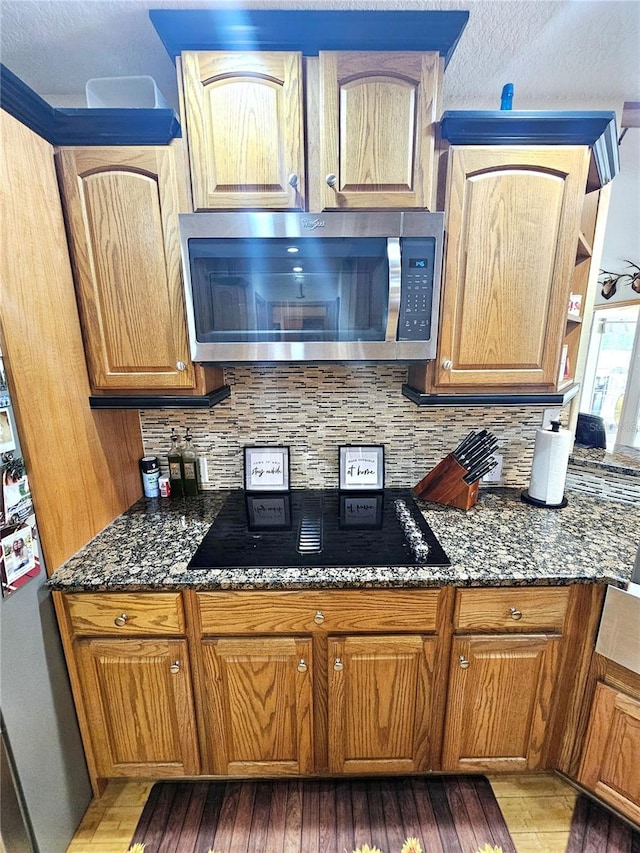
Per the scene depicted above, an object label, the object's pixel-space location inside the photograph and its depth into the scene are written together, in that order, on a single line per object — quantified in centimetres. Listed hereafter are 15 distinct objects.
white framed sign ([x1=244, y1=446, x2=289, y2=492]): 171
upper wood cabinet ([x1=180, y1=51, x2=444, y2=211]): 109
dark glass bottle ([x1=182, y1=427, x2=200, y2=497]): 169
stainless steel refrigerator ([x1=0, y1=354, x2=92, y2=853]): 98
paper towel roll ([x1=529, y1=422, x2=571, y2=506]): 145
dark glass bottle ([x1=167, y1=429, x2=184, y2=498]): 168
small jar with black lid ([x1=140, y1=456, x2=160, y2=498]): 164
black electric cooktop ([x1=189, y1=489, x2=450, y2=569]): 121
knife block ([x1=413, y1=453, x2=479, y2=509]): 152
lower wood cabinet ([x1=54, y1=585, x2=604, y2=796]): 117
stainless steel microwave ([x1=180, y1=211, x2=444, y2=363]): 113
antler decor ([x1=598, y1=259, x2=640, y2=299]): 263
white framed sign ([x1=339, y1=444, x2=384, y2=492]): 171
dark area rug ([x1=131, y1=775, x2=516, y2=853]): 123
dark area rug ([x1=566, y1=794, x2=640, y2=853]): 122
